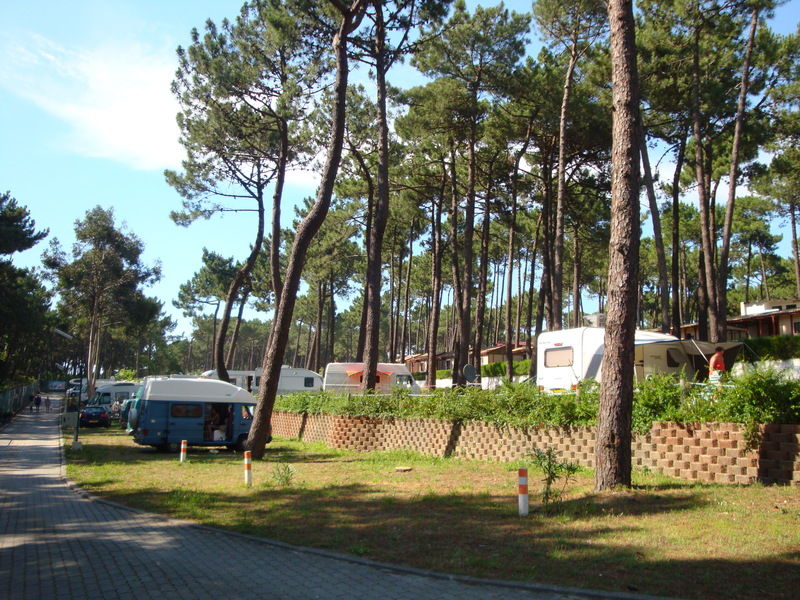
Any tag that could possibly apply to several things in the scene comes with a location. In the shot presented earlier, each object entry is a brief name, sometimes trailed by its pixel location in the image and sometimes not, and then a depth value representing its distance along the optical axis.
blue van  18.31
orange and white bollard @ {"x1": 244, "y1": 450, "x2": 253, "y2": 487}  11.46
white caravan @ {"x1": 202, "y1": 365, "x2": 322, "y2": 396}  35.72
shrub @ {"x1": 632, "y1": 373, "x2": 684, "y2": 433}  10.70
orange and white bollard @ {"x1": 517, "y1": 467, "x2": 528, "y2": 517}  8.12
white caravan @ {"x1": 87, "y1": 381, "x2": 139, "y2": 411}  37.69
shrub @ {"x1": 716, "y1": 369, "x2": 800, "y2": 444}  9.01
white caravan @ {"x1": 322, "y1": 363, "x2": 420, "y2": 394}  29.61
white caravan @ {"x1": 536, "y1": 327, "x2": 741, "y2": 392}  17.55
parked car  31.62
